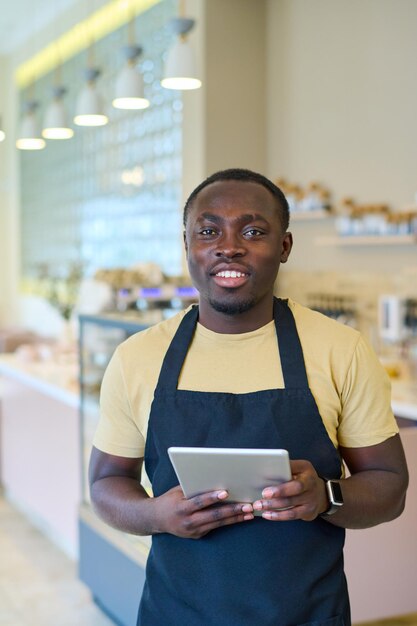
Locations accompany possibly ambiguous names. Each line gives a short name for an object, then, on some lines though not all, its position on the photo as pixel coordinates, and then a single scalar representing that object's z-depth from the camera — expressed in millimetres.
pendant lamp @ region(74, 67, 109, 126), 5086
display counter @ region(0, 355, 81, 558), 4409
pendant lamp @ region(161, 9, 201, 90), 4289
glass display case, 3441
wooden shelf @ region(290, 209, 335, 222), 5746
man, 1449
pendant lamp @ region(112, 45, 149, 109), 4668
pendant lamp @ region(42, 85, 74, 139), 5418
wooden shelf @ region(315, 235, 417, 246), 5059
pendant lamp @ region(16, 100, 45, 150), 5801
